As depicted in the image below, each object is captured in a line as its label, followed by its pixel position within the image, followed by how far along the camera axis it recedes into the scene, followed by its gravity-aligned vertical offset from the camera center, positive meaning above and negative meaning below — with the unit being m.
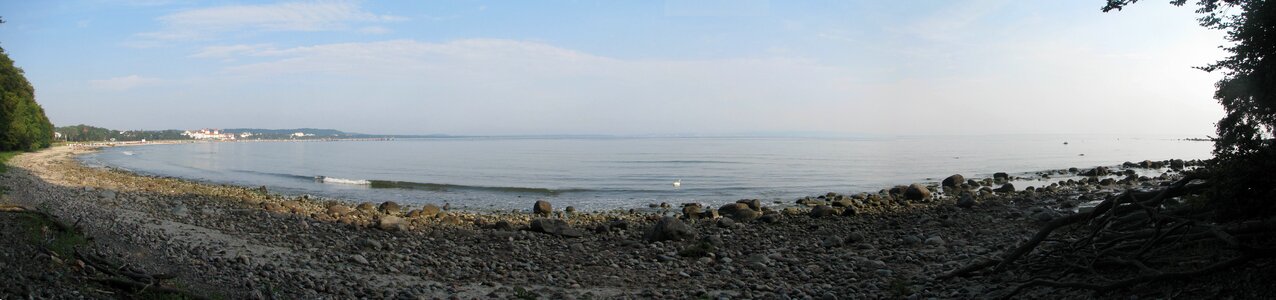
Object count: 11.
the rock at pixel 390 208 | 22.68 -2.52
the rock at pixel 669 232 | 14.76 -2.09
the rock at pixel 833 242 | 13.86 -2.17
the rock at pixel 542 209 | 22.58 -2.46
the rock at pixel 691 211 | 20.56 -2.31
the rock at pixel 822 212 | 19.33 -2.14
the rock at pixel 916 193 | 23.92 -1.94
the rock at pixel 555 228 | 15.91 -2.21
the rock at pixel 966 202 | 20.05 -1.88
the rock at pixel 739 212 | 19.41 -2.22
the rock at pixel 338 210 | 19.66 -2.30
